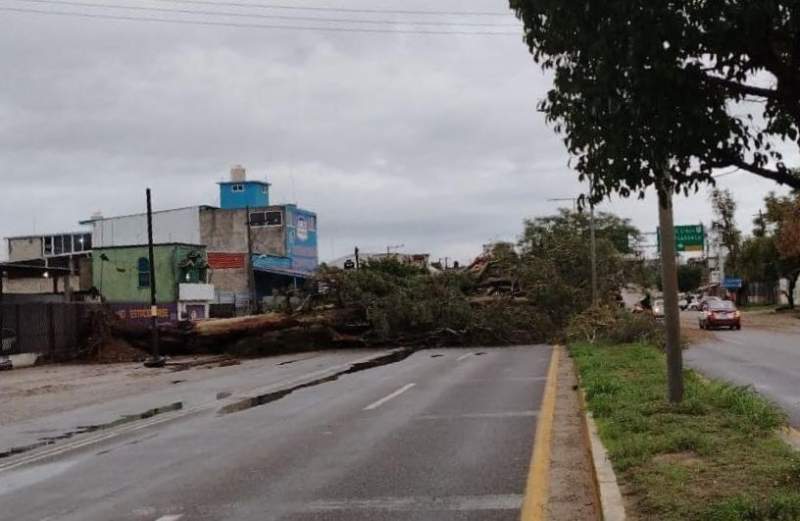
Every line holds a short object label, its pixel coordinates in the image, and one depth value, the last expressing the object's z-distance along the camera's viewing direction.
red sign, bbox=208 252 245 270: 60.16
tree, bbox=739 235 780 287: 55.47
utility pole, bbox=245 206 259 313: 45.17
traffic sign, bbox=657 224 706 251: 46.19
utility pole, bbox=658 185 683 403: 10.04
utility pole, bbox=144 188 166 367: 29.31
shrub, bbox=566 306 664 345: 24.75
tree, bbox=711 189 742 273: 67.38
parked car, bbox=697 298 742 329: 39.88
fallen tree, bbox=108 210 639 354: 30.80
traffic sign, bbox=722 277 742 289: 81.13
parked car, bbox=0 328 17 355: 30.55
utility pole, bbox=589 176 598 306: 31.88
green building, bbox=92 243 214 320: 50.03
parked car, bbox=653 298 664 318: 50.80
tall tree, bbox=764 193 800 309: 44.64
